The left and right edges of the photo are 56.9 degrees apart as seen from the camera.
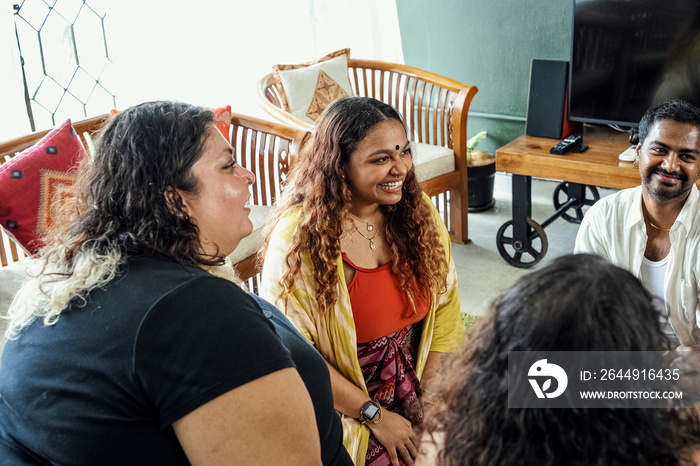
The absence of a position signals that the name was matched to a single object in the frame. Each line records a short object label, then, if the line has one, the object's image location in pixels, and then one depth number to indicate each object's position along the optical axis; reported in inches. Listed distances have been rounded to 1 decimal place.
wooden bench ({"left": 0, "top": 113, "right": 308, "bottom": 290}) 91.5
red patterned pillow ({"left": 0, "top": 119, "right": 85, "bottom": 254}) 75.2
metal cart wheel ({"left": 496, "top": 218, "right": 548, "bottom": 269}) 117.9
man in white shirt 64.8
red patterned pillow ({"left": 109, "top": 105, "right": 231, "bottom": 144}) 100.7
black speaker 115.7
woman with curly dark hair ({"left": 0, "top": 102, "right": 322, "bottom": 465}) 32.5
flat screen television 107.5
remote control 110.5
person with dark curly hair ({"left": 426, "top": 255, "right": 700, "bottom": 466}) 25.3
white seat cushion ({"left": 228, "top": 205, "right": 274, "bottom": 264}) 93.1
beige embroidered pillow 125.0
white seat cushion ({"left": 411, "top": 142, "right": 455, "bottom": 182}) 118.5
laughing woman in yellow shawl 59.2
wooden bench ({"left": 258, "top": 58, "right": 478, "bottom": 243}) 121.0
